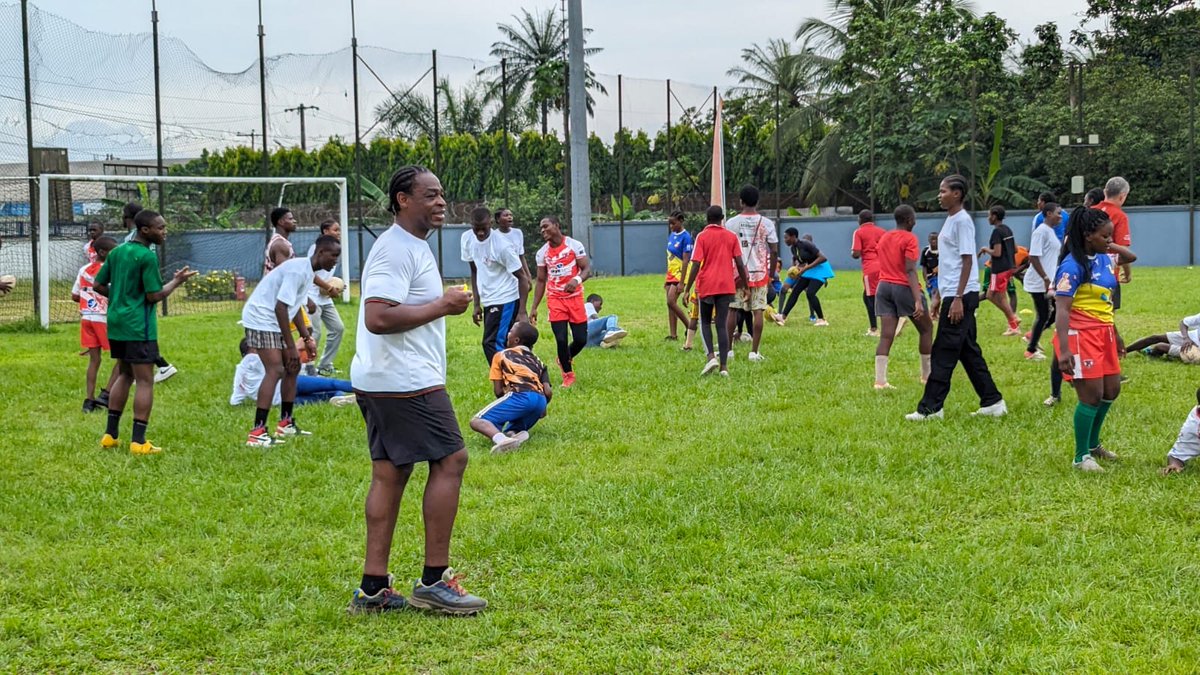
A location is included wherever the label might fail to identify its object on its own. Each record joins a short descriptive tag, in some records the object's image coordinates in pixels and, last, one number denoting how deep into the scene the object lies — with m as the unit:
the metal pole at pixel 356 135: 24.80
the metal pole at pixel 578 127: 21.66
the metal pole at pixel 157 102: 20.86
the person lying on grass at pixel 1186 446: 6.73
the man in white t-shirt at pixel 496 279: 10.31
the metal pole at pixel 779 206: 32.34
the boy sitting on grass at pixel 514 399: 8.11
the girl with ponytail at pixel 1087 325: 6.87
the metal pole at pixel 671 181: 32.31
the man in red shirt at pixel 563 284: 11.03
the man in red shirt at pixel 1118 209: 10.04
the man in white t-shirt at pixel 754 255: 12.87
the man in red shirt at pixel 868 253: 14.07
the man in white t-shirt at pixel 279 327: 8.30
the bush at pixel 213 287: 21.41
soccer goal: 18.86
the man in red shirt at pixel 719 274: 11.34
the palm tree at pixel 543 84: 32.28
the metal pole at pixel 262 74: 23.29
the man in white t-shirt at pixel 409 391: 4.58
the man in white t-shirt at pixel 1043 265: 11.60
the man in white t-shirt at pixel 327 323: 11.34
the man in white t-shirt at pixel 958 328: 8.69
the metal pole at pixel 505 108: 28.06
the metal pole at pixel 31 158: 18.03
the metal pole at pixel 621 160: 31.62
